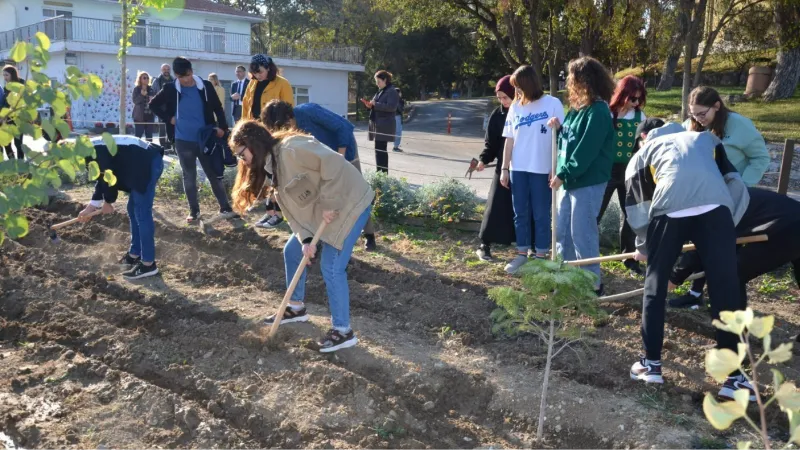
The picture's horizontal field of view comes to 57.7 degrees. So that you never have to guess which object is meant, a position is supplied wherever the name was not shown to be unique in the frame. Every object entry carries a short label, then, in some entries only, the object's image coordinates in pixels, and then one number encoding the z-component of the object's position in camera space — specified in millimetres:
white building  26906
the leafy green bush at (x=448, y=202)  8273
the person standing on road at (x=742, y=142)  5006
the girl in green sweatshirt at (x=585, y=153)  5492
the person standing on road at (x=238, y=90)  10744
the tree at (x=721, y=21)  17097
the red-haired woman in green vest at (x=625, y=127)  6309
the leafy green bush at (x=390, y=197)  8570
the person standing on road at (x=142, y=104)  14080
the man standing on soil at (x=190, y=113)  7992
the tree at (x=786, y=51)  20062
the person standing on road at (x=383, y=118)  10859
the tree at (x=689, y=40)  16891
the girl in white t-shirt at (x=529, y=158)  6094
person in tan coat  4566
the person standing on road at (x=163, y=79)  12927
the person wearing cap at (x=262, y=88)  7738
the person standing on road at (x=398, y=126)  17430
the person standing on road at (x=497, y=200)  6777
